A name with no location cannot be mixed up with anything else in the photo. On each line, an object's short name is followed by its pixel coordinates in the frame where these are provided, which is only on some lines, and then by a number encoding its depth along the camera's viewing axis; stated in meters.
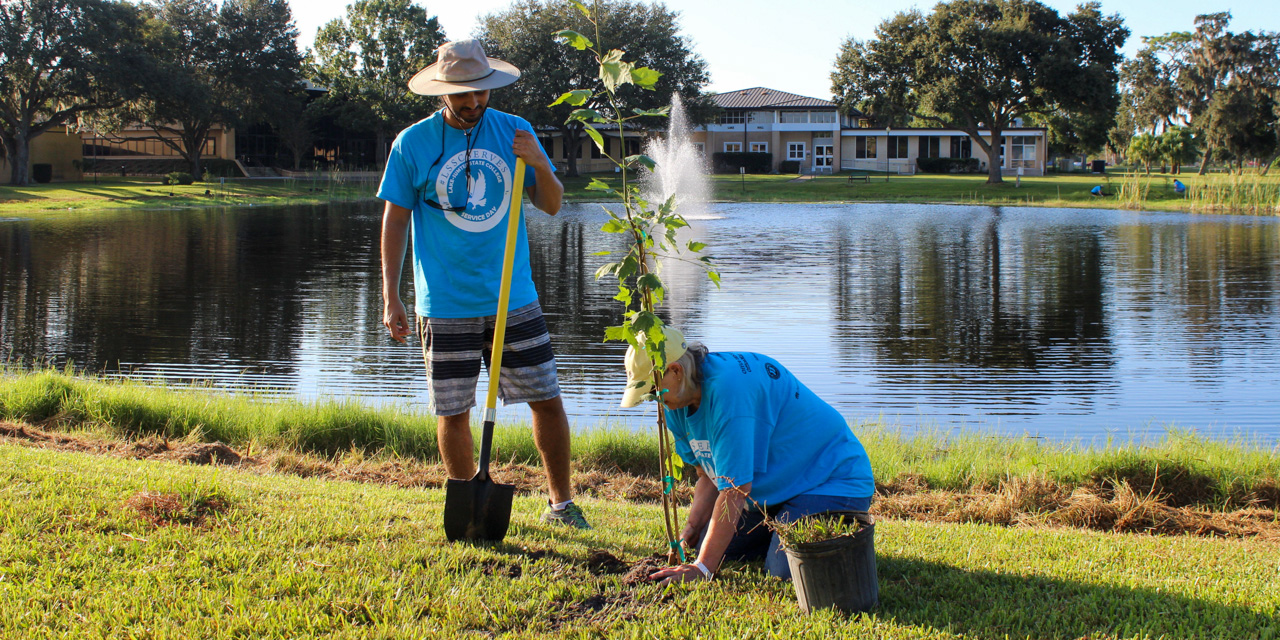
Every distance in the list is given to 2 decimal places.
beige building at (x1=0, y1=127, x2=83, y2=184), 53.62
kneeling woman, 3.22
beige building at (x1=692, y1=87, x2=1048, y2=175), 71.94
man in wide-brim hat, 4.14
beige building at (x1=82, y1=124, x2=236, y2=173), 62.00
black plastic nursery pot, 3.16
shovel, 3.85
